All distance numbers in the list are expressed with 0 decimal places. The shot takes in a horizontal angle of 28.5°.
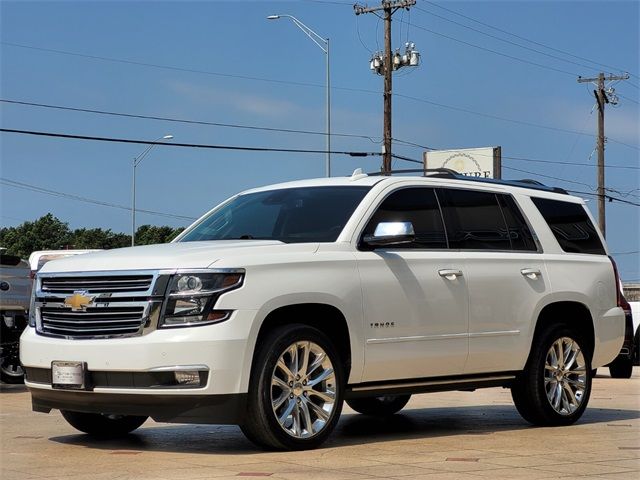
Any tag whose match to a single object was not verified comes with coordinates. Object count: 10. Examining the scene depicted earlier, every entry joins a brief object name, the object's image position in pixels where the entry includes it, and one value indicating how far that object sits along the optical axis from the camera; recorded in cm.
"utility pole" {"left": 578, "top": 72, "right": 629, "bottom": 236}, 5531
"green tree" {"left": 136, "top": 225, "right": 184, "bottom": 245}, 10169
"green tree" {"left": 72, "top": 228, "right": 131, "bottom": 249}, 10194
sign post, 5344
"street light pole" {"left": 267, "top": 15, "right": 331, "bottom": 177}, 4482
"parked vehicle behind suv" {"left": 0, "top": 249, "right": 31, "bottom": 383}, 1786
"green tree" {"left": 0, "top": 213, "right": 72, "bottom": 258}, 10925
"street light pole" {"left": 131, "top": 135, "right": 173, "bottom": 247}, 5544
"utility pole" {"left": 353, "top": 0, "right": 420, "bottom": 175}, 4159
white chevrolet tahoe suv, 873
